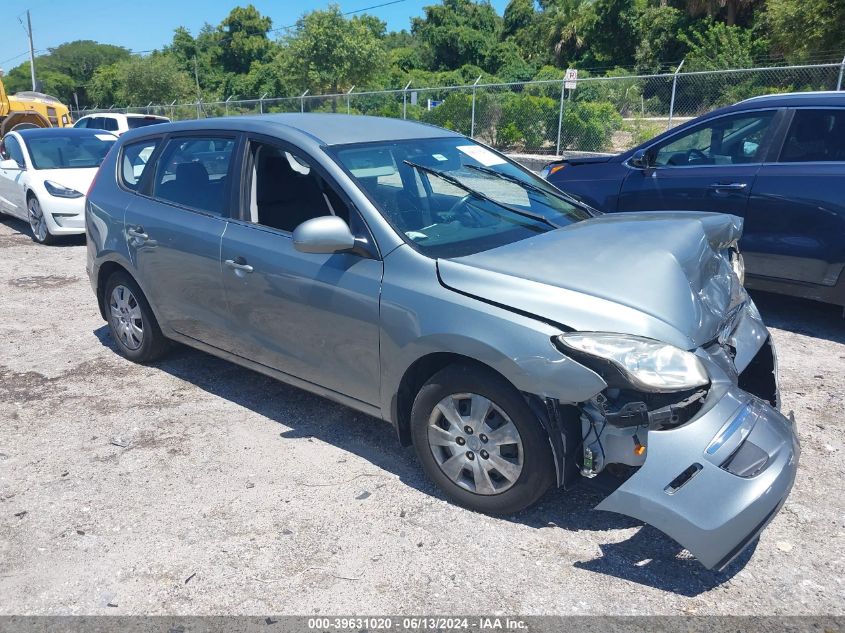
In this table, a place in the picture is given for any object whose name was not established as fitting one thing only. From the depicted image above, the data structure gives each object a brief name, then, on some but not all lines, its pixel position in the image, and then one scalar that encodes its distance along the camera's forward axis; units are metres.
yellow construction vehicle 22.52
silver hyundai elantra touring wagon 2.70
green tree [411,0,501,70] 53.84
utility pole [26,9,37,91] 55.01
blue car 5.45
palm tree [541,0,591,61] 44.00
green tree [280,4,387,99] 35.31
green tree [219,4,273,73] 72.44
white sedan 9.66
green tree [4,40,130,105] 79.88
